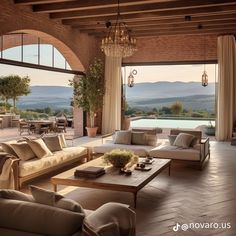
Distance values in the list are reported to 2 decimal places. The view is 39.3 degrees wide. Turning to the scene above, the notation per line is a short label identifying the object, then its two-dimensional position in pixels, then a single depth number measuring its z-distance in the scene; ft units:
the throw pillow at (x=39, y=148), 19.16
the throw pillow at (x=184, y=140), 23.19
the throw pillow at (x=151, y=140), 24.87
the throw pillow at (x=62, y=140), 22.72
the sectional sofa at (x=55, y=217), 7.32
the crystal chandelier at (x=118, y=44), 19.21
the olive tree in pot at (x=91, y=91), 37.40
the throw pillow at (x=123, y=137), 24.99
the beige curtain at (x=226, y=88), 36.09
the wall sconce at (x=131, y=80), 41.04
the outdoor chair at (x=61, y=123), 44.67
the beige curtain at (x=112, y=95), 40.47
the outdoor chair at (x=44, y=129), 40.60
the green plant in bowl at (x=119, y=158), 17.11
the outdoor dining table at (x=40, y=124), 40.70
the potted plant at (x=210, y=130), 40.40
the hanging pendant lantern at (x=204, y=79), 37.80
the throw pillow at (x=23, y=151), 18.31
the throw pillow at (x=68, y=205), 7.93
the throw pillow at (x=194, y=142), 23.42
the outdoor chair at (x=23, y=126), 41.32
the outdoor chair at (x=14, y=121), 51.09
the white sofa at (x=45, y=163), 16.47
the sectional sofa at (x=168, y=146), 21.83
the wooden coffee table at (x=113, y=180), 14.40
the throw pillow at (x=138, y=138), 25.05
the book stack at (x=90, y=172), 15.57
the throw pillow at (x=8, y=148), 18.19
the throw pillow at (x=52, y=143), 21.49
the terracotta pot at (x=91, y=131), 38.75
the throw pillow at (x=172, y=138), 24.63
